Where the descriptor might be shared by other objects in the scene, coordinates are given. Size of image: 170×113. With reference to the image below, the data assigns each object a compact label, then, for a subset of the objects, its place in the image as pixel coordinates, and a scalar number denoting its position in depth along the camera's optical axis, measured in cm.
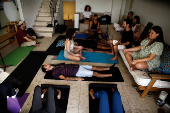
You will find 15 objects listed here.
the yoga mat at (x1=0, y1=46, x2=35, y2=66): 311
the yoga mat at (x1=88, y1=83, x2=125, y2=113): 192
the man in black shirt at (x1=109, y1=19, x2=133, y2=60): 311
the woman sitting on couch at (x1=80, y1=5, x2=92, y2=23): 573
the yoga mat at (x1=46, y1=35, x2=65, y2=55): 366
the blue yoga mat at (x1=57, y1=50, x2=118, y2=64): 327
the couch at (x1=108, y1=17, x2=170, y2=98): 196
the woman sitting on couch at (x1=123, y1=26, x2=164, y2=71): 209
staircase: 514
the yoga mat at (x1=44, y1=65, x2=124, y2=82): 253
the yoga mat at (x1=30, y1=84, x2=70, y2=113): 189
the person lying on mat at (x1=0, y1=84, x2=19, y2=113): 139
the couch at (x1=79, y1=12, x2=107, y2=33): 550
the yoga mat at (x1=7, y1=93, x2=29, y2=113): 181
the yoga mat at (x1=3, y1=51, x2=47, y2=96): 239
